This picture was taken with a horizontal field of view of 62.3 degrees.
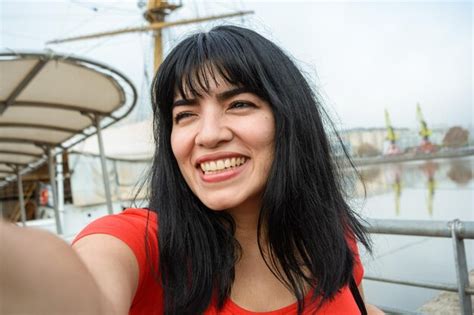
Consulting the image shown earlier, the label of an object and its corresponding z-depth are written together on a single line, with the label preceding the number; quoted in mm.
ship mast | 24984
